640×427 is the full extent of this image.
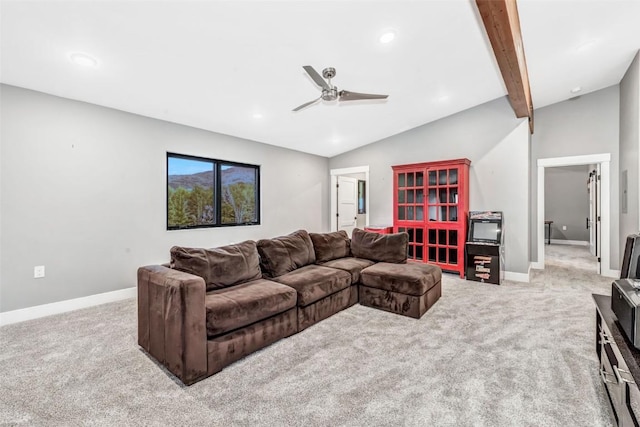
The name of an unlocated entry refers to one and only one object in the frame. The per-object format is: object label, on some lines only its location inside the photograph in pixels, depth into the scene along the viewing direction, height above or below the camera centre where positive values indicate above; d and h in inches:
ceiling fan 108.0 +47.8
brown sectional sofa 79.0 -26.4
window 172.2 +14.5
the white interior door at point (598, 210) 199.1 +3.3
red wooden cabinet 190.4 +4.1
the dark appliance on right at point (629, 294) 53.3 -16.1
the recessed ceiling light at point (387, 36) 110.2 +68.0
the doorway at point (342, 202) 270.6 +12.0
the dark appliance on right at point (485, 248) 173.5 -19.9
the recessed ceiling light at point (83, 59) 103.2 +56.0
